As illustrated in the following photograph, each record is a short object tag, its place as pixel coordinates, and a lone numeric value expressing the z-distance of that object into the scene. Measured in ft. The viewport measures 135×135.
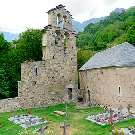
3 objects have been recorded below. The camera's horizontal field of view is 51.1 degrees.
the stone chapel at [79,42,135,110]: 41.75
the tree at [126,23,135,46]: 74.50
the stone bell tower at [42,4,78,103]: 55.36
